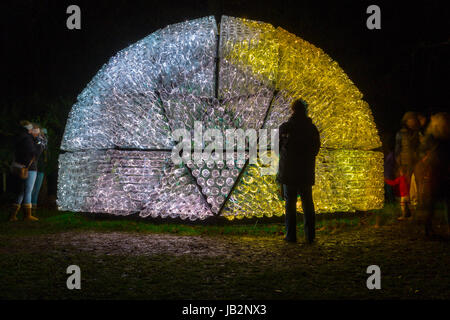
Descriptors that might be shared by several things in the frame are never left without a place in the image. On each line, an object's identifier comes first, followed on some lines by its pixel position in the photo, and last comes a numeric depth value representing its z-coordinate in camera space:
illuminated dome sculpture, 6.97
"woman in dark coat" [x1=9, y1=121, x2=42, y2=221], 8.27
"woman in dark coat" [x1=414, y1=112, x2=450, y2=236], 5.82
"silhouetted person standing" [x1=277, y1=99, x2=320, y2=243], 5.82
